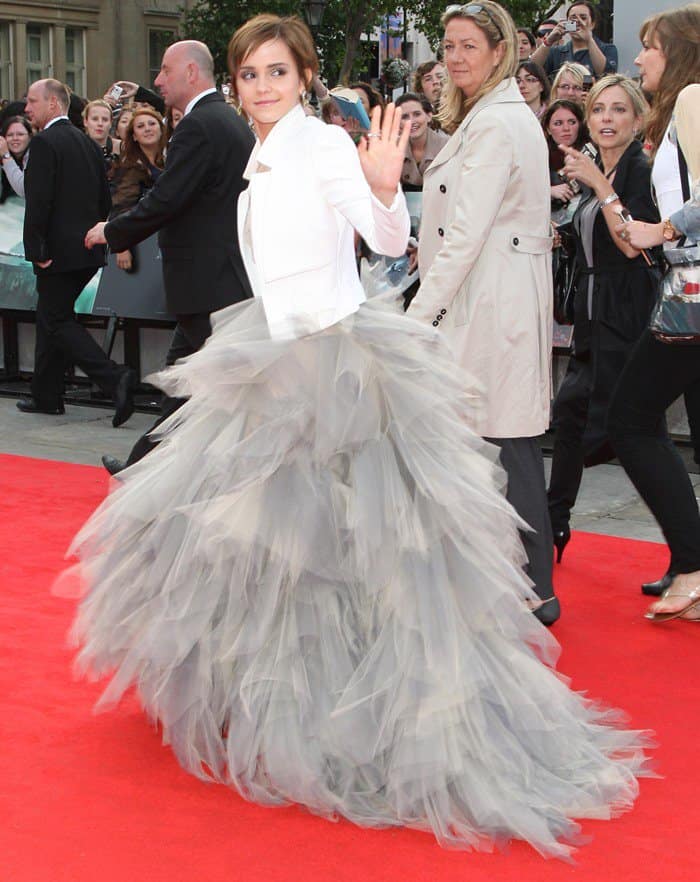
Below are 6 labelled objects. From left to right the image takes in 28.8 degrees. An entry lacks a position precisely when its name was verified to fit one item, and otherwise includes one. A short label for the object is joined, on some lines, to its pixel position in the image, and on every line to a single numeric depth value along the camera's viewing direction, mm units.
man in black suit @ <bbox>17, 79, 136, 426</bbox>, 9023
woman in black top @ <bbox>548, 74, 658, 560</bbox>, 5531
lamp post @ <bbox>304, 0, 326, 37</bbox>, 25172
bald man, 6453
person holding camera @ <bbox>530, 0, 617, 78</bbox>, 10453
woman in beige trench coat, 4672
